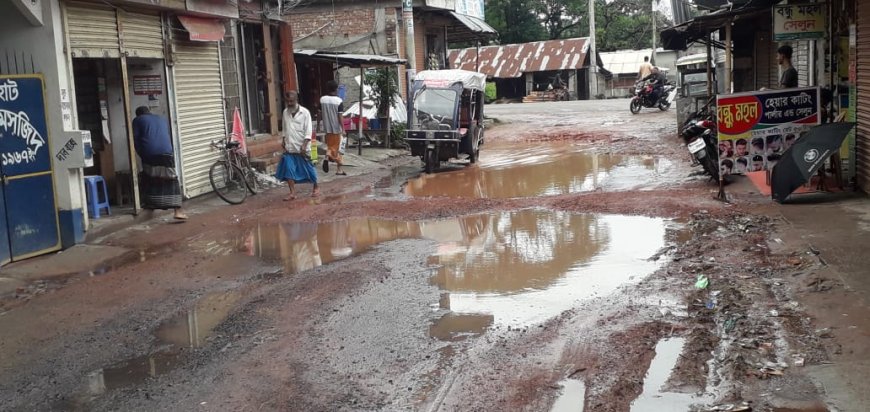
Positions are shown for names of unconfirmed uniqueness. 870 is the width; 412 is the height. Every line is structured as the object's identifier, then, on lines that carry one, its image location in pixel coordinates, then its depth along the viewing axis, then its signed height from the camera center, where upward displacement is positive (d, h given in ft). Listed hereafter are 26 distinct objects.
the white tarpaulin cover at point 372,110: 70.74 +0.66
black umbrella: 30.06 -2.42
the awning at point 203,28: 42.67 +5.54
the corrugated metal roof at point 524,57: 152.56 +10.09
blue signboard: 28.66 -1.34
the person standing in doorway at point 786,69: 35.96 +1.05
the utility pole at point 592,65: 148.36 +7.43
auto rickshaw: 51.80 -0.22
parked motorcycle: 38.93 -2.29
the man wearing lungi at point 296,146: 41.55 -1.30
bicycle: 44.27 -2.78
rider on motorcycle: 95.66 +2.15
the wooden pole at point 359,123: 62.80 -0.44
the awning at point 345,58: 61.72 +4.71
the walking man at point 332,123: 53.88 -0.21
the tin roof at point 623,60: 161.38 +8.64
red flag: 46.26 -0.40
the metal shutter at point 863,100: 31.48 -0.51
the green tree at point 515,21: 174.50 +19.49
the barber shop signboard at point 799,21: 37.04 +3.30
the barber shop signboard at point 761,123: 32.65 -1.24
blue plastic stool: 35.14 -2.71
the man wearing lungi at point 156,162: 36.17 -1.46
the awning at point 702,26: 45.19 +5.19
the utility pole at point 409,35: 65.41 +6.72
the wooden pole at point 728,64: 56.69 +2.43
